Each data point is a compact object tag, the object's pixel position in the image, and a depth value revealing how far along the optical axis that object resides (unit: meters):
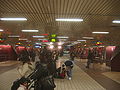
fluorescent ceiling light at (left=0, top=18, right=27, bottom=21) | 5.37
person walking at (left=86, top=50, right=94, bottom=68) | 9.84
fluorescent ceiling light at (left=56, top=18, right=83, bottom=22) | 5.40
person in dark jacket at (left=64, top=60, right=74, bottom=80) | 6.23
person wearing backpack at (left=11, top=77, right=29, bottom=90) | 2.42
